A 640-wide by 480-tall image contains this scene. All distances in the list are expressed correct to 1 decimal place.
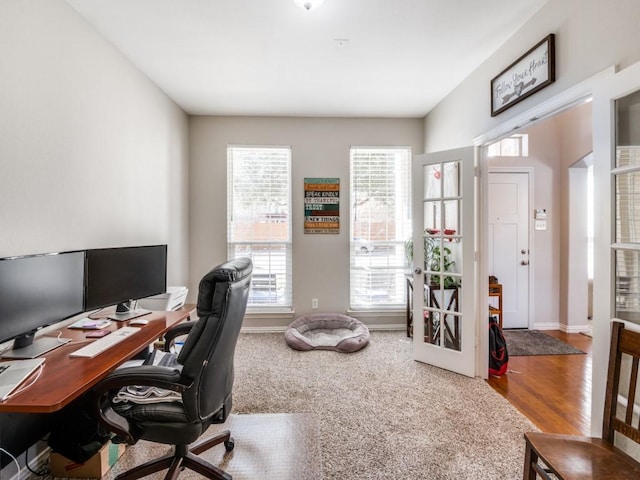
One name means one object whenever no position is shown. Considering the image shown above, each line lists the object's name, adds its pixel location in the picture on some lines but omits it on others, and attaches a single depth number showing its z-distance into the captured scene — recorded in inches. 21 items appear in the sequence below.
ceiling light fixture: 72.1
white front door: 159.5
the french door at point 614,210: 54.7
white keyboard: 58.3
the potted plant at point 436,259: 112.9
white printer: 104.2
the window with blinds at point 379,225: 155.3
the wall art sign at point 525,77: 73.6
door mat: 128.6
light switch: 159.5
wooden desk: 42.2
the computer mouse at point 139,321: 79.6
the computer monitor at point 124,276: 75.6
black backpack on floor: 107.6
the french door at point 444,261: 105.5
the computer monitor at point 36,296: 53.7
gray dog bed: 127.4
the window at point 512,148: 160.6
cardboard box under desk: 62.3
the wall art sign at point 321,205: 152.4
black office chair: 50.0
